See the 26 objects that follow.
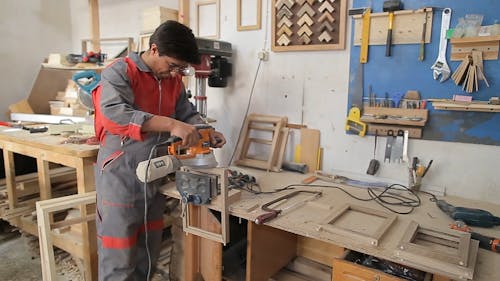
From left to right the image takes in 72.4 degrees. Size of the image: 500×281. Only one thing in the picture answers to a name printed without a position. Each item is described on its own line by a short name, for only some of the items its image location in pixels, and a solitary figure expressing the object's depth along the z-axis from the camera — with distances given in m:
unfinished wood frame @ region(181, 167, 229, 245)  1.45
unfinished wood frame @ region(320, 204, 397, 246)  1.20
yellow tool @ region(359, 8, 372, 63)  1.82
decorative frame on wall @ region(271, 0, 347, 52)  1.94
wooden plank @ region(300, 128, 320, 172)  2.11
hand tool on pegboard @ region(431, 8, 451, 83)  1.65
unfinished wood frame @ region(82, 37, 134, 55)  3.13
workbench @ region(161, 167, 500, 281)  1.16
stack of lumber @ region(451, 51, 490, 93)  1.59
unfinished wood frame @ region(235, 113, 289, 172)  2.17
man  1.39
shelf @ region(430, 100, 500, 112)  1.52
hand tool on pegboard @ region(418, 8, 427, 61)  1.69
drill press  2.15
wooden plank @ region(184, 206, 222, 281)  1.61
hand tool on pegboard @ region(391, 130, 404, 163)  1.81
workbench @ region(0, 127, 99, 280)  1.89
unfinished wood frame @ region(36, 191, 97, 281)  1.68
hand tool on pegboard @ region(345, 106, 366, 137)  1.91
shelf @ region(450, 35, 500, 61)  1.52
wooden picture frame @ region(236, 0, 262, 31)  2.21
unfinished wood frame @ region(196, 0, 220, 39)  2.41
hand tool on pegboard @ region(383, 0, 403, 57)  1.74
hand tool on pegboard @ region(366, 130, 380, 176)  1.91
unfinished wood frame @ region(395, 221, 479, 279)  1.03
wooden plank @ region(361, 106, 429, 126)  1.72
